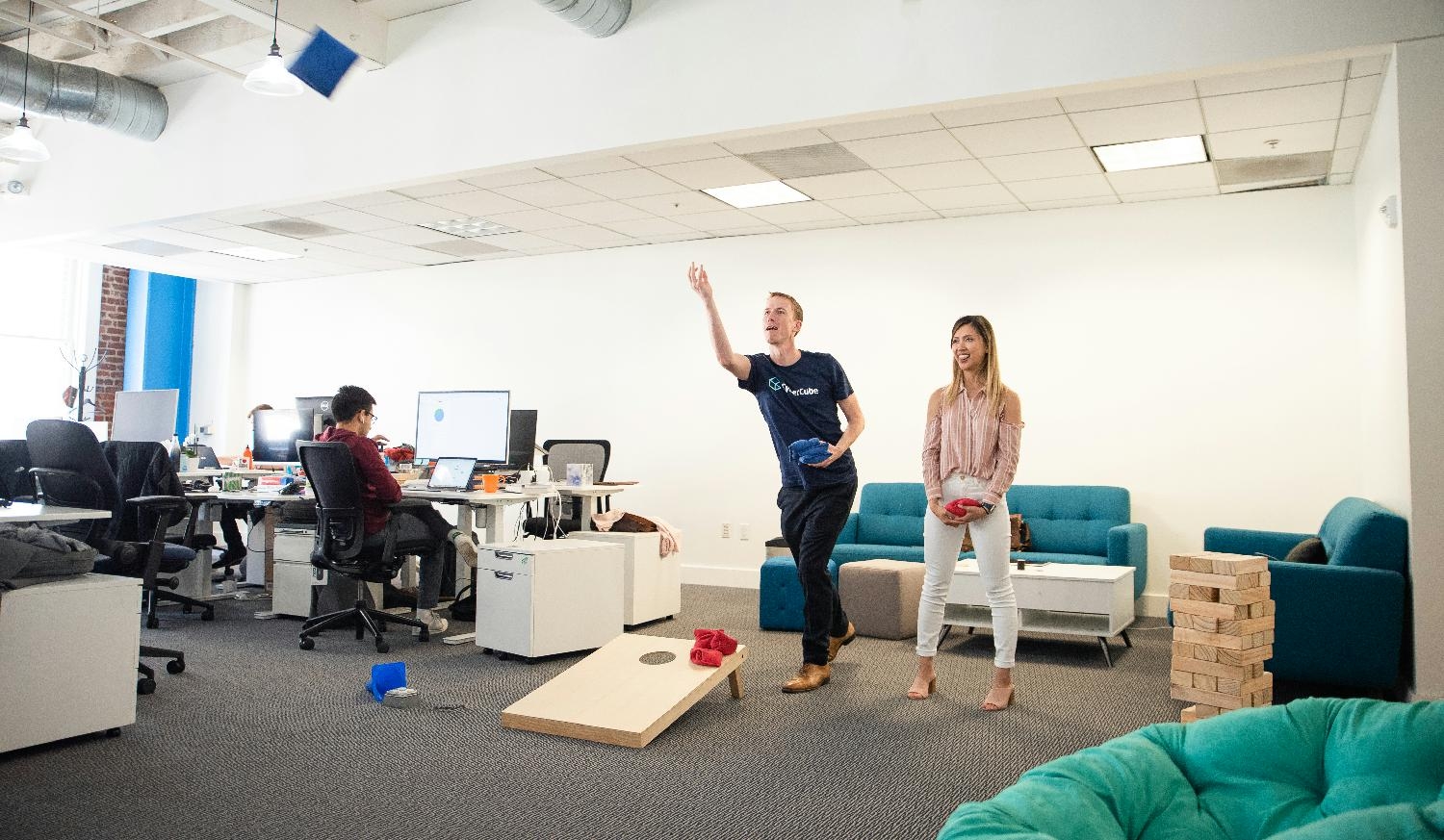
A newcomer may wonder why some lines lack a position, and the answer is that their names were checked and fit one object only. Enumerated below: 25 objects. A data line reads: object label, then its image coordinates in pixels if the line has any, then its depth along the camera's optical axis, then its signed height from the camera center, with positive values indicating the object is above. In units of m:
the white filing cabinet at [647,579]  5.73 -0.64
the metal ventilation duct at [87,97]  6.28 +2.44
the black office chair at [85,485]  4.45 -0.13
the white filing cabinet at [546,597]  4.77 -0.63
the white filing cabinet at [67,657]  3.15 -0.65
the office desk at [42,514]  3.32 -0.20
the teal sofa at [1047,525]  6.24 -0.31
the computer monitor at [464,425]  5.79 +0.23
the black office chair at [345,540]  4.90 -0.38
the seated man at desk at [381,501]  4.97 -0.19
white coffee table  5.09 -0.62
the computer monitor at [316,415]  6.91 +0.32
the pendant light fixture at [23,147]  6.04 +1.85
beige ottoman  5.54 -0.67
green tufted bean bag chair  1.22 -0.38
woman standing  3.77 +0.01
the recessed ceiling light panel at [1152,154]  5.64 +1.88
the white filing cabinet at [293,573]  5.84 -0.65
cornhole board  3.43 -0.82
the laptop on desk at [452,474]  5.62 -0.05
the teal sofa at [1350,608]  4.06 -0.50
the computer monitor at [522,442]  6.59 +0.16
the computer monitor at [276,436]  7.05 +0.18
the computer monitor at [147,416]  6.48 +0.27
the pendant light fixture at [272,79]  4.93 +1.86
